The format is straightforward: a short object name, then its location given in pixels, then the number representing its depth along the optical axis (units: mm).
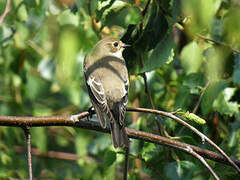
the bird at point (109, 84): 5562
